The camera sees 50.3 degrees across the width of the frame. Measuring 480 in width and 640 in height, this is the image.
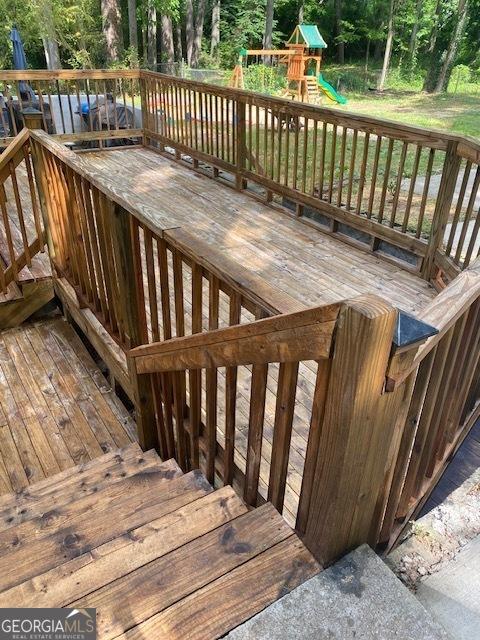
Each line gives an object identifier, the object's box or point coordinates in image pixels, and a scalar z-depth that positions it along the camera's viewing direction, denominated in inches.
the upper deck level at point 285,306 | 45.7
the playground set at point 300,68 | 621.2
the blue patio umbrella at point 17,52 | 355.3
